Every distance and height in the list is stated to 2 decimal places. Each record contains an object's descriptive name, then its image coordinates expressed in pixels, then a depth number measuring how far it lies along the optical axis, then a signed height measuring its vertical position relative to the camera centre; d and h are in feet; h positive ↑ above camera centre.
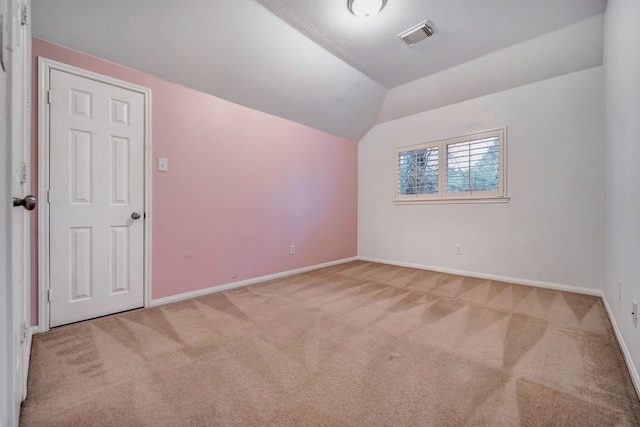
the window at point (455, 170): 11.21 +2.07
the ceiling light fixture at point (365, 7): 7.27 +5.91
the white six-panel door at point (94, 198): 6.68 +0.34
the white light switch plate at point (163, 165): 8.29 +1.49
